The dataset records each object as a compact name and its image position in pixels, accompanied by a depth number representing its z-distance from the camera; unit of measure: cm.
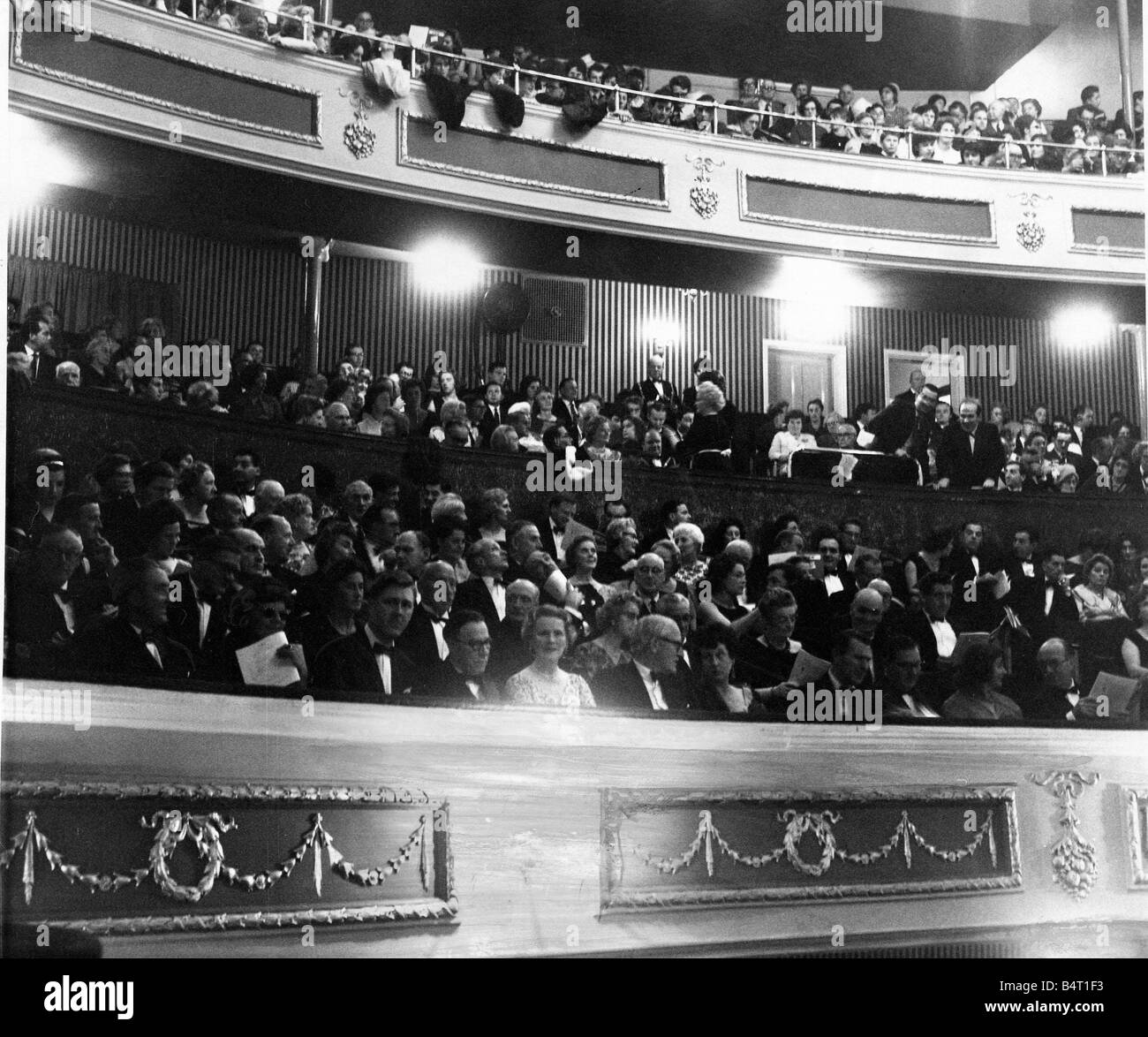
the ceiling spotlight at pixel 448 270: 626
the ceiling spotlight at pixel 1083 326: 696
